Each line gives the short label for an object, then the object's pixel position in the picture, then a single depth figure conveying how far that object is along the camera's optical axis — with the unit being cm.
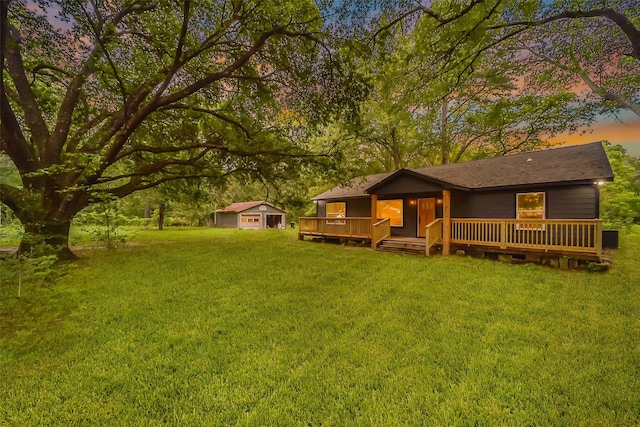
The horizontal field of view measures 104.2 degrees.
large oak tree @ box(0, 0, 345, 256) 595
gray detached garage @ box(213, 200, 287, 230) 3075
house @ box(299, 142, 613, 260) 827
